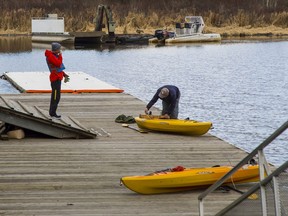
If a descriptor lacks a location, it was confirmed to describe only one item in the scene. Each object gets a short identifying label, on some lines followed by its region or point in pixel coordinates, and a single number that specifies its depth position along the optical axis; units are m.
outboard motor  74.56
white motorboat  75.12
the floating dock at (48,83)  26.69
